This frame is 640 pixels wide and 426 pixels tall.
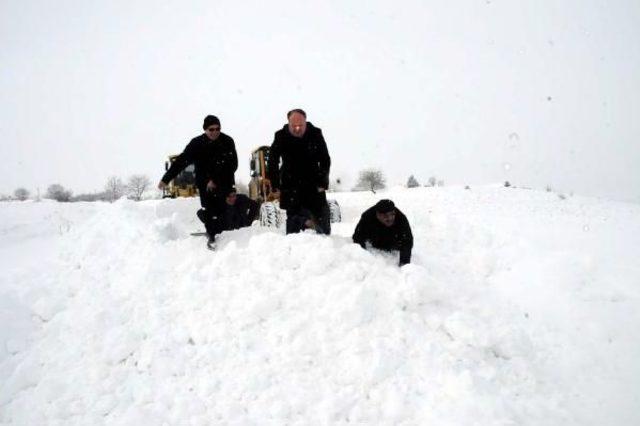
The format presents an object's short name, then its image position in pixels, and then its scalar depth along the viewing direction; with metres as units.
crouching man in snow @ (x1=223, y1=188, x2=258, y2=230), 6.41
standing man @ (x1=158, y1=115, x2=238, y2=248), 6.02
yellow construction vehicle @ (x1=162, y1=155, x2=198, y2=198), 17.88
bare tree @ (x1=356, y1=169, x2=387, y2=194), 40.81
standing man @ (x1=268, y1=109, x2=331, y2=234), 5.71
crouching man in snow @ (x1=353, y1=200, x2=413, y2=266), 5.25
